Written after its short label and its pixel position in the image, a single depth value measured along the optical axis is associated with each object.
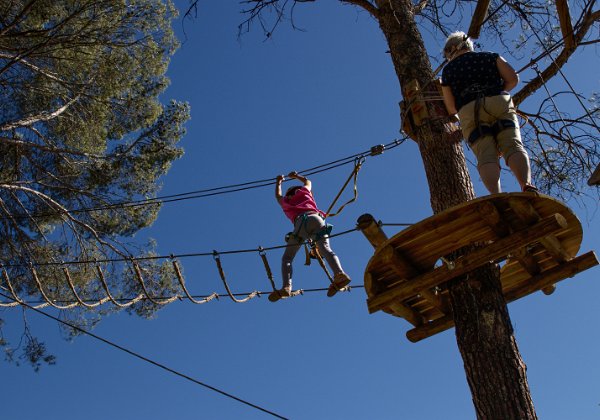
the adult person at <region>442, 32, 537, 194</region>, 3.85
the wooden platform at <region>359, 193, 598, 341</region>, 3.59
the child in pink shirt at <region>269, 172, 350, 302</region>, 5.16
